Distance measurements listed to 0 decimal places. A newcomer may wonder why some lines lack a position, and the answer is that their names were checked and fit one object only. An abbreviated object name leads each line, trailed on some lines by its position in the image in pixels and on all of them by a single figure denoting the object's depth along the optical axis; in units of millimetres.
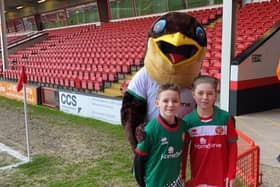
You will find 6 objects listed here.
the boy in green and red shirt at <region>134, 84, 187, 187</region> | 2025
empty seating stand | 9210
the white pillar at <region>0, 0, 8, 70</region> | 13930
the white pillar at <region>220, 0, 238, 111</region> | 5887
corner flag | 5684
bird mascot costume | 2088
